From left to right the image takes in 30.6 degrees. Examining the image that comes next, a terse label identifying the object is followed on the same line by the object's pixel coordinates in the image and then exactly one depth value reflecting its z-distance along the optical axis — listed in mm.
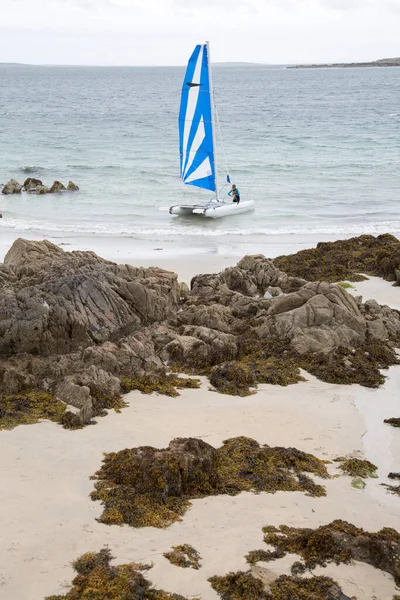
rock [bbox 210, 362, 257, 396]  12805
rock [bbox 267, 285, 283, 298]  18141
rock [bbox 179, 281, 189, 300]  17328
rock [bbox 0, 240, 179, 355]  13719
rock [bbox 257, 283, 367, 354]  14578
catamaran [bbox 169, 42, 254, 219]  28984
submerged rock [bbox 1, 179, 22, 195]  38125
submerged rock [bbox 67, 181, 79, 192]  39156
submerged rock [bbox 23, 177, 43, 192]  39062
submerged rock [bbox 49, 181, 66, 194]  38500
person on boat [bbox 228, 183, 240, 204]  32375
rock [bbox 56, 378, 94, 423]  11428
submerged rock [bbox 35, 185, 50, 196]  38000
